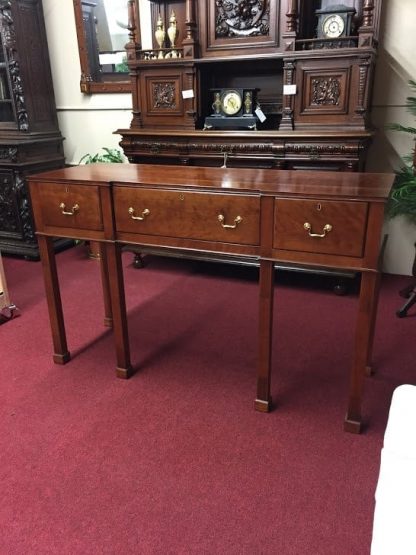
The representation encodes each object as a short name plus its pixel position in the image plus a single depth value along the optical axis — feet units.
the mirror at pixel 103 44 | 11.60
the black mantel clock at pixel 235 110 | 9.74
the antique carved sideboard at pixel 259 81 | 8.65
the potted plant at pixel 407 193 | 8.42
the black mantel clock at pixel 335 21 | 8.61
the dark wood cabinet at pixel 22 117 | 11.38
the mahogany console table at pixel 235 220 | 5.02
